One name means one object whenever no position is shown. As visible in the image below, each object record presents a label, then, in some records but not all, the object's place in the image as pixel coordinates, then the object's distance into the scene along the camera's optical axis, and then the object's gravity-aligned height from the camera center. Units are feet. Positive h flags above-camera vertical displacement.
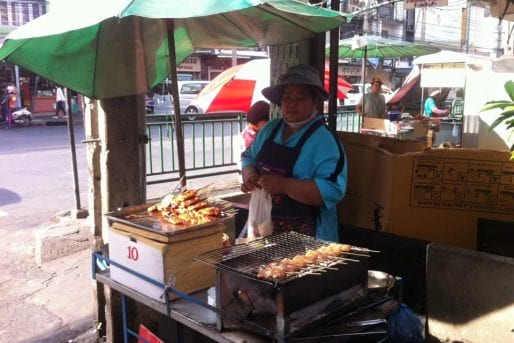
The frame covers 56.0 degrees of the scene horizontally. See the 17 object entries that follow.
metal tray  7.09 -2.02
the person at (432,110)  42.58 -1.62
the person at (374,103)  35.09 -0.84
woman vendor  8.15 -1.26
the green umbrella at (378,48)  35.53 +3.50
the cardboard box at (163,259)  7.01 -2.47
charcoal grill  5.55 -2.42
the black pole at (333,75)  12.91 +0.46
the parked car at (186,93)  82.28 -0.09
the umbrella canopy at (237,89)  24.31 +0.16
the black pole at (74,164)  21.04 -3.16
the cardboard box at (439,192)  10.43 -2.21
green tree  7.15 -0.20
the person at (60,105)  75.56 -1.91
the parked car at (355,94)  59.17 -0.38
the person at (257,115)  20.42 -0.96
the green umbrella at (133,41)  8.11 +1.06
